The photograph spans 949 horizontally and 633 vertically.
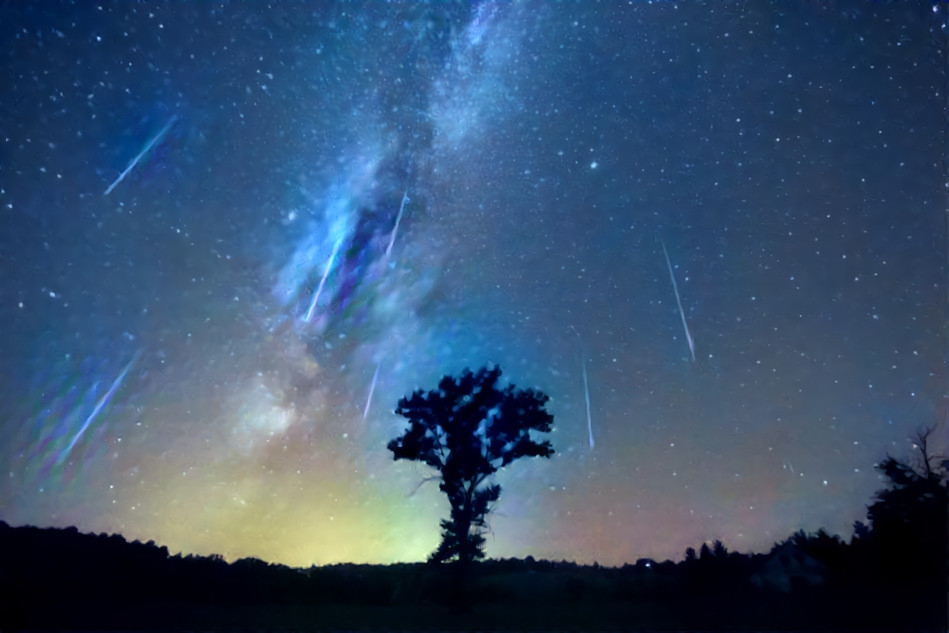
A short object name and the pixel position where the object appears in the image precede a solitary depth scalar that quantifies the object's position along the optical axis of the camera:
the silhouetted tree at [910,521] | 15.84
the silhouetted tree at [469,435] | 23.42
